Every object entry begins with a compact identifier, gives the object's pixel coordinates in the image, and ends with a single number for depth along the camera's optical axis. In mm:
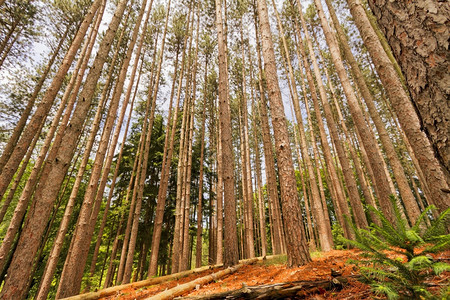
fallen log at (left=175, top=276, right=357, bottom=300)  1818
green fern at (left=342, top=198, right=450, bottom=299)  1229
